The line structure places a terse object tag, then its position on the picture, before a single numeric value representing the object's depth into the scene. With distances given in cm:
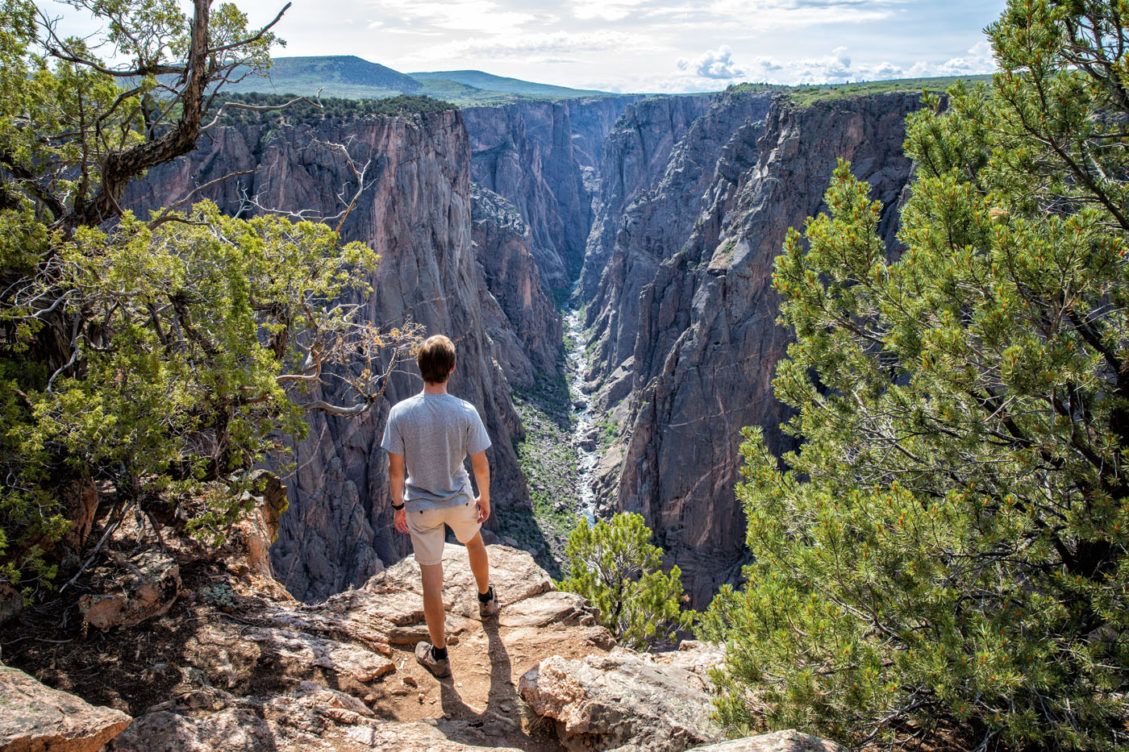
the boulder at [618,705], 521
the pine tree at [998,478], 426
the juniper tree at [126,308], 546
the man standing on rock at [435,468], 565
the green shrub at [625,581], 903
